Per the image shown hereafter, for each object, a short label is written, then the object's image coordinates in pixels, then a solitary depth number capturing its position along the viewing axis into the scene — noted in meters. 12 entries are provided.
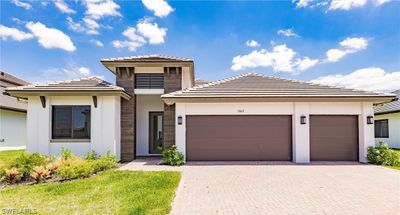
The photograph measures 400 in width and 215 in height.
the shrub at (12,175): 7.86
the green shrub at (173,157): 10.92
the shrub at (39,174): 7.83
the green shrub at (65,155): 9.70
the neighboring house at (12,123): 18.39
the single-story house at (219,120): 11.41
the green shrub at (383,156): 10.97
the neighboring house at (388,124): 17.52
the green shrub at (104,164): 9.18
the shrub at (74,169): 8.05
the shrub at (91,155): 10.70
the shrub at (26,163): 8.19
